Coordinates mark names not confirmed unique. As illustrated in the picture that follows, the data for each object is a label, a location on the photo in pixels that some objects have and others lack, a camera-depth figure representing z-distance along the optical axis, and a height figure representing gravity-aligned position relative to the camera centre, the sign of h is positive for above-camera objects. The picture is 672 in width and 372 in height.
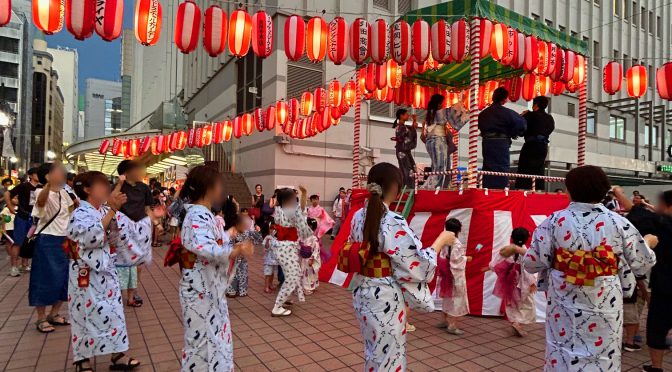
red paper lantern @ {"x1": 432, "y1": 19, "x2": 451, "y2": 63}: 7.56 +2.98
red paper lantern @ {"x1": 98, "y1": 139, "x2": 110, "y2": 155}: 18.97 +1.93
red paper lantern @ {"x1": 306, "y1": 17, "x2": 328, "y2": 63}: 8.18 +3.25
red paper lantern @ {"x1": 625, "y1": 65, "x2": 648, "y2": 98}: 9.52 +2.84
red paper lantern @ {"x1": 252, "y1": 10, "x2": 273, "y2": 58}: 7.15 +2.92
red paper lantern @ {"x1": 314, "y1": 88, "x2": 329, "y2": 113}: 12.37 +2.91
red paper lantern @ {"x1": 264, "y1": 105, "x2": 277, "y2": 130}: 13.09 +2.42
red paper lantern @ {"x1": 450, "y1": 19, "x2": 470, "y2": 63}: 7.39 +2.92
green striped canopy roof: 7.49 +3.49
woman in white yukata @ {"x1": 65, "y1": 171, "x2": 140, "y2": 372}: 3.61 -0.90
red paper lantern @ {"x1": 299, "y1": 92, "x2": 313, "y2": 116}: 12.64 +2.82
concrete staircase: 17.34 -0.01
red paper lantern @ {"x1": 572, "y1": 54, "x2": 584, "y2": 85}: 9.07 +2.91
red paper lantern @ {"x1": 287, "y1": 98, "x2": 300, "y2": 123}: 12.70 +2.63
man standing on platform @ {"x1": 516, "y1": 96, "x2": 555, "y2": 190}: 7.91 +1.07
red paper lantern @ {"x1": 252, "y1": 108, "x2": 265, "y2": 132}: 13.47 +2.46
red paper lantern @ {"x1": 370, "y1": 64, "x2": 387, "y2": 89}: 10.09 +3.01
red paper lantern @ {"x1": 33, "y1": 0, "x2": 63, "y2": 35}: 5.35 +2.39
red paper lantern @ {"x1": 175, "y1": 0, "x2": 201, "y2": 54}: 6.60 +2.82
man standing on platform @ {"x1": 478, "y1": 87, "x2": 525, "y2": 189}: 7.28 +1.18
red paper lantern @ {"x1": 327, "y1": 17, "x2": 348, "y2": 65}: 8.08 +3.18
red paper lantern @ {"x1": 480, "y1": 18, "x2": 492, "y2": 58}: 7.25 +2.94
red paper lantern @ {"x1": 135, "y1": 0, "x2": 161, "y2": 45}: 6.37 +2.80
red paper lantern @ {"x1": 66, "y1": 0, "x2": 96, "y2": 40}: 5.30 +2.35
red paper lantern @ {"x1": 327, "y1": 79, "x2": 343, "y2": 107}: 11.96 +2.99
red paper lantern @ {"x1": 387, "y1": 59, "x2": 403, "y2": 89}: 10.12 +3.08
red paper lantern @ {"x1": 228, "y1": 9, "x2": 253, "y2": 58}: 7.21 +2.98
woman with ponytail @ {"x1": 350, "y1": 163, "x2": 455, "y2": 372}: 2.64 -0.59
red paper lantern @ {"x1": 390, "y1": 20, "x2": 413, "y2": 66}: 7.82 +3.04
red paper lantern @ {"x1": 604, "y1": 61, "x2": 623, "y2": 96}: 9.37 +2.88
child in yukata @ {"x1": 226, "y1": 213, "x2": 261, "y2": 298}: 7.00 -1.72
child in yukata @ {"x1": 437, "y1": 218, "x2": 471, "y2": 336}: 5.34 -1.31
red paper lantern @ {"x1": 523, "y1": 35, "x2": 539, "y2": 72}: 7.92 +2.89
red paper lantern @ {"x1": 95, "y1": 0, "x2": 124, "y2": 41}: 5.55 +2.45
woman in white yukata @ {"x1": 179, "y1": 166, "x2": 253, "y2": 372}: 2.88 -0.73
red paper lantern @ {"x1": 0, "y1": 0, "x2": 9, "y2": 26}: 5.08 +2.31
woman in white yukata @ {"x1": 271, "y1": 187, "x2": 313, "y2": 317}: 6.35 -0.74
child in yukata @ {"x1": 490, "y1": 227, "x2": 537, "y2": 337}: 5.26 -1.36
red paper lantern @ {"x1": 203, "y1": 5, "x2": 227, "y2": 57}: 6.73 +2.79
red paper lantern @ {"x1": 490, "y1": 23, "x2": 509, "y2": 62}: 7.43 +2.94
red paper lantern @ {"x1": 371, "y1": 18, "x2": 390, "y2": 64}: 7.86 +3.06
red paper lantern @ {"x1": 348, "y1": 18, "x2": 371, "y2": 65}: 7.91 +3.11
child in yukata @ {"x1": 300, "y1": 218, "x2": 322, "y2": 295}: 7.32 -1.54
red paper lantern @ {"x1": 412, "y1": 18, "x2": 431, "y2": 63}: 7.68 +3.04
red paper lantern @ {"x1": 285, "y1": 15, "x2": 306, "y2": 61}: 7.88 +3.15
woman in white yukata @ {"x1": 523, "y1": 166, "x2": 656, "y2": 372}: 2.70 -0.56
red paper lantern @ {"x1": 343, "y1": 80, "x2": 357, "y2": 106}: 11.82 +2.99
